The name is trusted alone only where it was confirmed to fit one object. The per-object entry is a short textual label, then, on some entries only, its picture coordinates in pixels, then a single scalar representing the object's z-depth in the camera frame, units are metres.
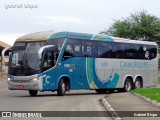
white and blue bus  26.23
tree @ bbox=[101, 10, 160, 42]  69.75
